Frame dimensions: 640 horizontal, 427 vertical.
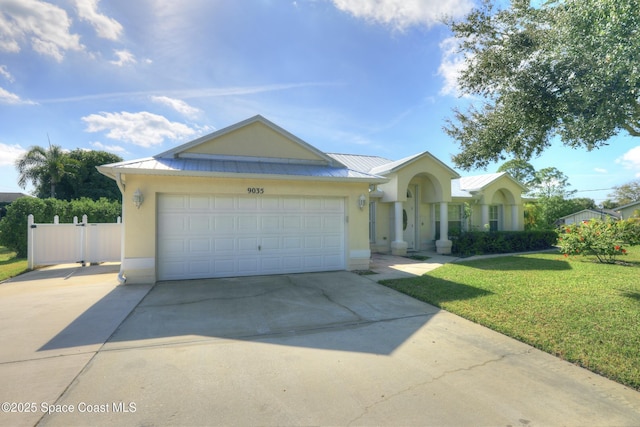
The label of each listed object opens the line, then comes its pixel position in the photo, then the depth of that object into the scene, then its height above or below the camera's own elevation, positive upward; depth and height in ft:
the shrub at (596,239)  37.17 -2.89
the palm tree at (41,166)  83.76 +15.30
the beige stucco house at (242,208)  26.08 +0.95
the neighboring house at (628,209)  107.24 +2.89
